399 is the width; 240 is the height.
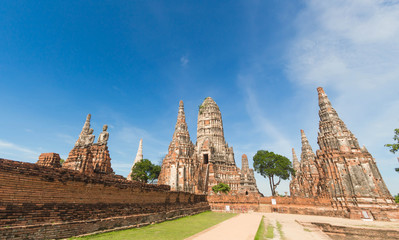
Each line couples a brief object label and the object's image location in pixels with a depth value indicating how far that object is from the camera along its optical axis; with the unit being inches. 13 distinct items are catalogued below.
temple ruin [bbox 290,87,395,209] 832.3
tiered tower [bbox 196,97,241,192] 1565.5
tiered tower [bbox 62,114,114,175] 406.9
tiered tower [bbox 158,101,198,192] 1232.8
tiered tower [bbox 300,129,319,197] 1486.8
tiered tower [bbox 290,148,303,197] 1907.1
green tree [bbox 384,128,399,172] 851.4
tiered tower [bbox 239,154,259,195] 1389.0
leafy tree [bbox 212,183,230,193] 1323.8
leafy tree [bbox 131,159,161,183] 1798.7
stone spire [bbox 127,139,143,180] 2385.2
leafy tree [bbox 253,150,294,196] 1692.9
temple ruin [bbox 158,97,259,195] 1264.8
